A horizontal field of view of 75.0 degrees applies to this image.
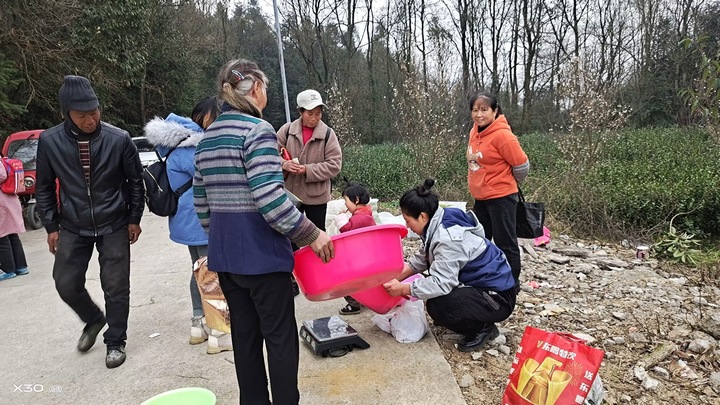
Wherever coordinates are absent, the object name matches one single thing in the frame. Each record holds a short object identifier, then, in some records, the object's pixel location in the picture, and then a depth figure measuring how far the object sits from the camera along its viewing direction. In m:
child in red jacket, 3.56
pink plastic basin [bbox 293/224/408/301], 2.27
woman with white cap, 3.55
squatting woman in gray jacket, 2.79
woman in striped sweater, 1.87
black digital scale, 2.93
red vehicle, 8.09
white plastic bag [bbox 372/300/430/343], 3.10
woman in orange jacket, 3.44
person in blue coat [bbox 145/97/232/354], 3.02
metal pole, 10.39
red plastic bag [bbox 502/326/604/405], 2.06
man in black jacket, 2.87
